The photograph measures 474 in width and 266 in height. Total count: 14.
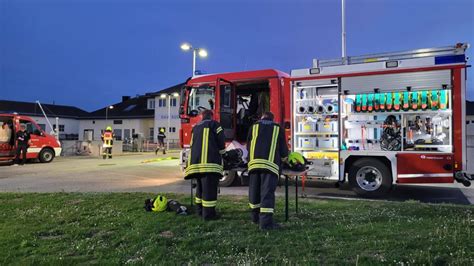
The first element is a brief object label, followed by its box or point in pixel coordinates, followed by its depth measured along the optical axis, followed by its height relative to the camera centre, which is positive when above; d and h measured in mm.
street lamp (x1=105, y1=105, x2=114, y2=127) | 50438 +4006
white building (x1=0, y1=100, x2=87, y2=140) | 51838 +3699
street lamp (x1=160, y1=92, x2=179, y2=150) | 34512 -281
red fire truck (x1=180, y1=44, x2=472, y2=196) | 7777 +622
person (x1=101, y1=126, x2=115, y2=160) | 20058 -71
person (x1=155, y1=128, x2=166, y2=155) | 25945 +129
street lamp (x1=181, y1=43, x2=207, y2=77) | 20873 +5014
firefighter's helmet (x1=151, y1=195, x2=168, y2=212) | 6387 -1063
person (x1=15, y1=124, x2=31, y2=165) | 17286 -119
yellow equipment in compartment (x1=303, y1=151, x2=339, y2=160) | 8812 -315
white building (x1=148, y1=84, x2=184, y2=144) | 44781 +3356
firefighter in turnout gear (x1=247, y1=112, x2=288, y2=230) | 5340 -324
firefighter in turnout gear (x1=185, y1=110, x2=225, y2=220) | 5805 -312
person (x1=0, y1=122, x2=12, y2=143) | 17172 +328
